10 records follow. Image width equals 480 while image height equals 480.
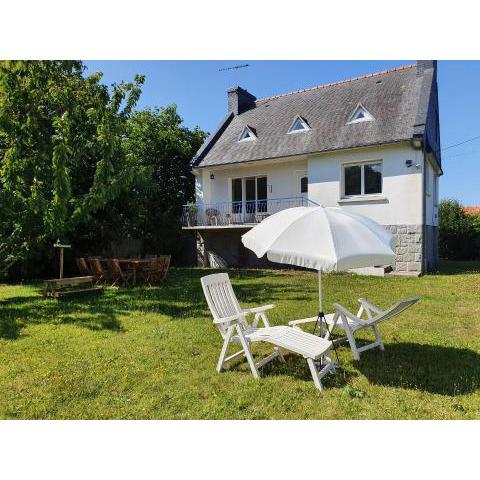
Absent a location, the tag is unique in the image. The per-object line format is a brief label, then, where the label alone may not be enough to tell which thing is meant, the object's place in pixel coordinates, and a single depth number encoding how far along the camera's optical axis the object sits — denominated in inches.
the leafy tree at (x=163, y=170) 757.9
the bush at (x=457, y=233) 880.3
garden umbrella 162.7
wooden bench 382.6
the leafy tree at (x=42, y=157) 347.6
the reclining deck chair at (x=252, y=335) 171.0
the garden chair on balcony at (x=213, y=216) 743.7
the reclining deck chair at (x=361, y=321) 195.0
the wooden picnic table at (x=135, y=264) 453.1
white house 574.6
